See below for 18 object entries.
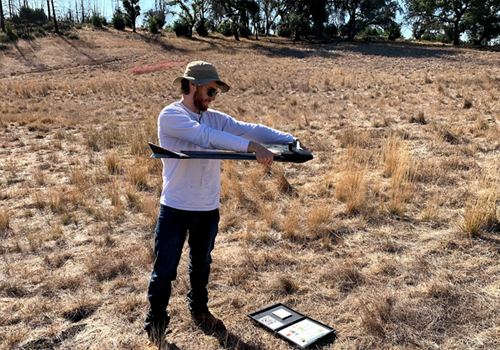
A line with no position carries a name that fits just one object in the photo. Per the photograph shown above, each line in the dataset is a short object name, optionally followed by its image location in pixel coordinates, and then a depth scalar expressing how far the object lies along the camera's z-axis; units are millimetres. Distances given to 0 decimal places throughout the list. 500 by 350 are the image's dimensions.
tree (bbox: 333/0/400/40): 51781
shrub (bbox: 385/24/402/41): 52375
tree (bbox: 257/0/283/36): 55281
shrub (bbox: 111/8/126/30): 58219
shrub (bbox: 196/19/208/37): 54272
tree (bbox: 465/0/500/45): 41816
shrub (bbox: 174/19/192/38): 53000
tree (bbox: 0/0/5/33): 47956
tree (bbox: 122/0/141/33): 57500
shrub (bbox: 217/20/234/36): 53772
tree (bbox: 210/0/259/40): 53156
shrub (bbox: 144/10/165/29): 60256
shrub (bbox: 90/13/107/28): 59147
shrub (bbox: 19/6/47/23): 58500
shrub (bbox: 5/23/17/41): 43553
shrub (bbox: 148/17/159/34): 53938
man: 2812
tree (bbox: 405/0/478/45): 44719
